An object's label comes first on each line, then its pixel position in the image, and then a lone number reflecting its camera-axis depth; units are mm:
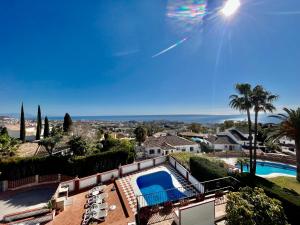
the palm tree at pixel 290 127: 14477
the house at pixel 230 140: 39375
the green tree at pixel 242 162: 17975
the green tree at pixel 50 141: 21094
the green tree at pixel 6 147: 20144
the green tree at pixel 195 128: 78312
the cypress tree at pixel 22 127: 38338
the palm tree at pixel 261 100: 18812
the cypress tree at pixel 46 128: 40203
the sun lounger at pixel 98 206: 12133
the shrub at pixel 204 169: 13588
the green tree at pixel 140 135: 45272
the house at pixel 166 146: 34750
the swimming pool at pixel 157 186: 13742
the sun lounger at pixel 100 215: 11080
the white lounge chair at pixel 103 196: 13970
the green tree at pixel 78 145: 21625
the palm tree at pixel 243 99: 19411
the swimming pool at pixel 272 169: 23100
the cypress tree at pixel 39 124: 39384
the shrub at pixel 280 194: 8789
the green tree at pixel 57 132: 22370
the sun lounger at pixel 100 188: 15466
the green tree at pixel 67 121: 40438
